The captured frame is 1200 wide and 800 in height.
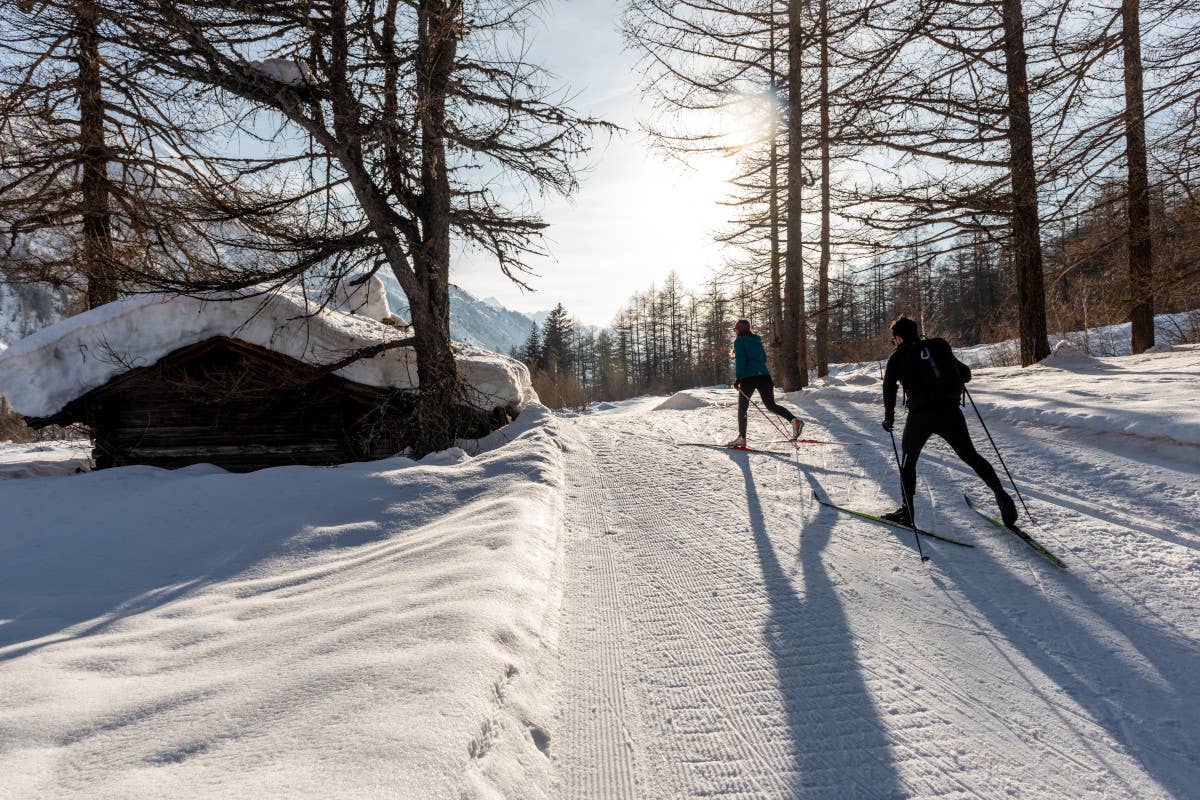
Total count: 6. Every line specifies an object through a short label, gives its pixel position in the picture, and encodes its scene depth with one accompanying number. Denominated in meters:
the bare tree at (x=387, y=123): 6.22
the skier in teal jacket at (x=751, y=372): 8.60
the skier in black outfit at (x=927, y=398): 4.67
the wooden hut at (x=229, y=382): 8.18
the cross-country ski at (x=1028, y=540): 3.73
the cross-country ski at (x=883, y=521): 4.33
